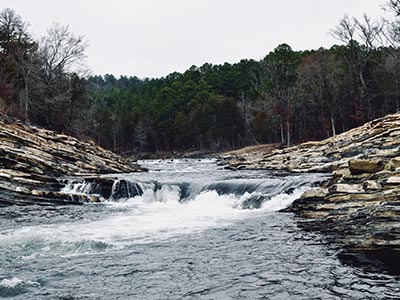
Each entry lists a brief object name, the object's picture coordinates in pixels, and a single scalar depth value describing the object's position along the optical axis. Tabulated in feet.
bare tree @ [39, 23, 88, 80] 142.82
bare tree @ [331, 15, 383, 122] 166.09
